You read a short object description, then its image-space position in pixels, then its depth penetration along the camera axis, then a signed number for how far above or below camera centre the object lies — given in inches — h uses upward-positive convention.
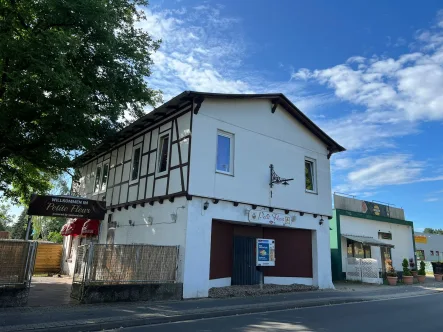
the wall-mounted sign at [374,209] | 1007.9 +165.4
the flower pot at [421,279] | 909.2 -28.9
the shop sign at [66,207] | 520.4 +73.5
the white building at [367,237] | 867.4 +77.0
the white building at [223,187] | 506.0 +119.5
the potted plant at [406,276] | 857.5 -21.2
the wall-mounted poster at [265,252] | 560.7 +15.3
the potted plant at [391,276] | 819.4 -21.8
